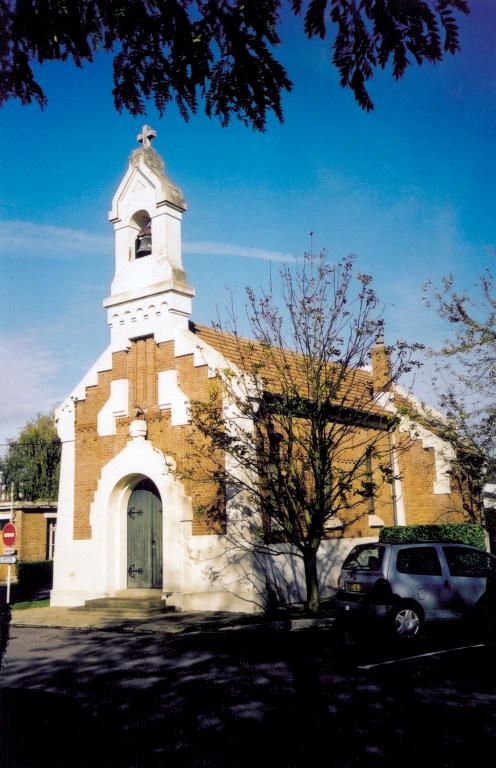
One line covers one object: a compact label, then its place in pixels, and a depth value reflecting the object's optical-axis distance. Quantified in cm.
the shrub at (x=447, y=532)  1972
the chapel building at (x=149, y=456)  1644
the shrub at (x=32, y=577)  2798
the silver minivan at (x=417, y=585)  1162
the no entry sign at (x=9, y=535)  1952
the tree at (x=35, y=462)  5434
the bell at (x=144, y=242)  1967
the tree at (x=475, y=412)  2025
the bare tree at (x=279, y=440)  1461
